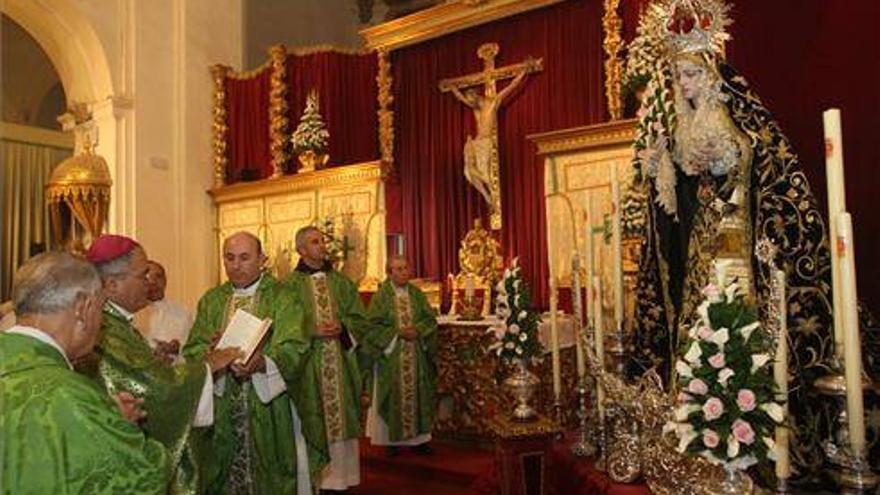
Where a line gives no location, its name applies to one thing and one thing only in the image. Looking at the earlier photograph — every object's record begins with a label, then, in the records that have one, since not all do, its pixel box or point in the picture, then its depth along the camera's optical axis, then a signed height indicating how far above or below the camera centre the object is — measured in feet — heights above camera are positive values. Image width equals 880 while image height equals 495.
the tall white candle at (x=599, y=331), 11.25 -0.94
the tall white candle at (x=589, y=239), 12.25 +0.47
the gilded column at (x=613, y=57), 26.32 +7.24
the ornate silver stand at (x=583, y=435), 12.29 -2.71
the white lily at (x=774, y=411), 6.80 -1.31
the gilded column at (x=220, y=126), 39.32 +7.65
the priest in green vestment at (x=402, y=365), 23.47 -2.89
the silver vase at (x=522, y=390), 12.54 -1.99
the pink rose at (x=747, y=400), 6.78 -1.20
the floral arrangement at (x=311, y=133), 34.22 +6.30
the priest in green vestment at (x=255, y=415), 14.40 -2.66
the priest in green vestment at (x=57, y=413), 6.76 -1.17
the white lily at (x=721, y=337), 7.00 -0.66
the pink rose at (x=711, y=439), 6.91 -1.56
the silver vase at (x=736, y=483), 7.28 -2.08
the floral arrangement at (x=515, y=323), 12.96 -0.93
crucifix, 29.86 +5.47
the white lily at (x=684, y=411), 7.07 -1.34
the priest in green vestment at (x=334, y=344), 20.18 -1.87
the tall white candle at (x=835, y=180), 7.14 +0.75
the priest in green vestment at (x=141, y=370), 10.36 -1.28
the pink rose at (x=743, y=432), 6.79 -1.48
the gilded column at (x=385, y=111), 33.60 +7.07
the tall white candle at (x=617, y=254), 11.53 +0.20
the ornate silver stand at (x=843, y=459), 6.90 -1.85
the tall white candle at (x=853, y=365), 6.81 -0.93
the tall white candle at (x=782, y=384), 7.27 -1.14
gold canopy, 32.27 +3.73
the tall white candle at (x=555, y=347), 12.62 -1.30
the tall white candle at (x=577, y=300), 12.89 -0.54
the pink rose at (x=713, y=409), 6.86 -1.29
